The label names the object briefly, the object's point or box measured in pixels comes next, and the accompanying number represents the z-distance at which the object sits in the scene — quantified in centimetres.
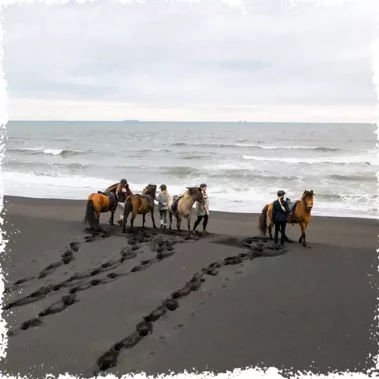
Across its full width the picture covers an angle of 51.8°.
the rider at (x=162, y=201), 1095
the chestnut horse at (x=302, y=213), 976
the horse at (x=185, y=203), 1049
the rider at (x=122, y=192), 1155
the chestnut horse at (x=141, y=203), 1078
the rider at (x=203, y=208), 1051
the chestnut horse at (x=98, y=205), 1091
